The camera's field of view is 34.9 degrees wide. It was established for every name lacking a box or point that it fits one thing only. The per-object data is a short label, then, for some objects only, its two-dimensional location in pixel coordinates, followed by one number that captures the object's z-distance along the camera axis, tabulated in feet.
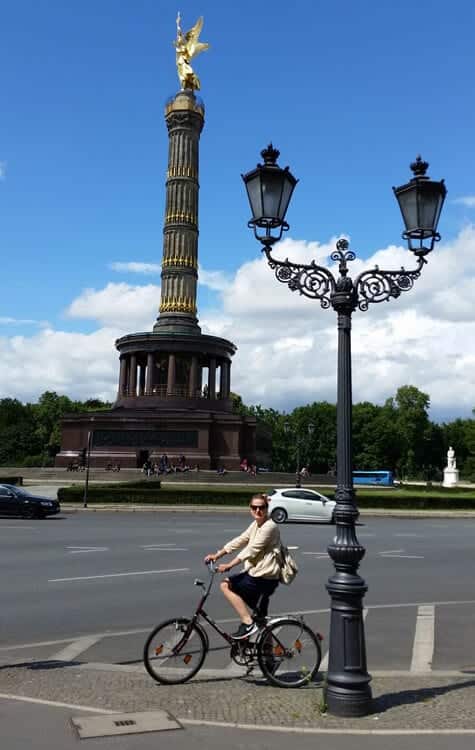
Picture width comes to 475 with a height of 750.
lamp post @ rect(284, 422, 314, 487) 154.89
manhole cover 18.86
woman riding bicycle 23.57
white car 95.55
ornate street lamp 20.84
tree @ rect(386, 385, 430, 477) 380.17
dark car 93.40
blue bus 266.77
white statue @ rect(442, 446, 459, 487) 279.40
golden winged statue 224.94
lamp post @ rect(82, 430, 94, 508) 111.72
